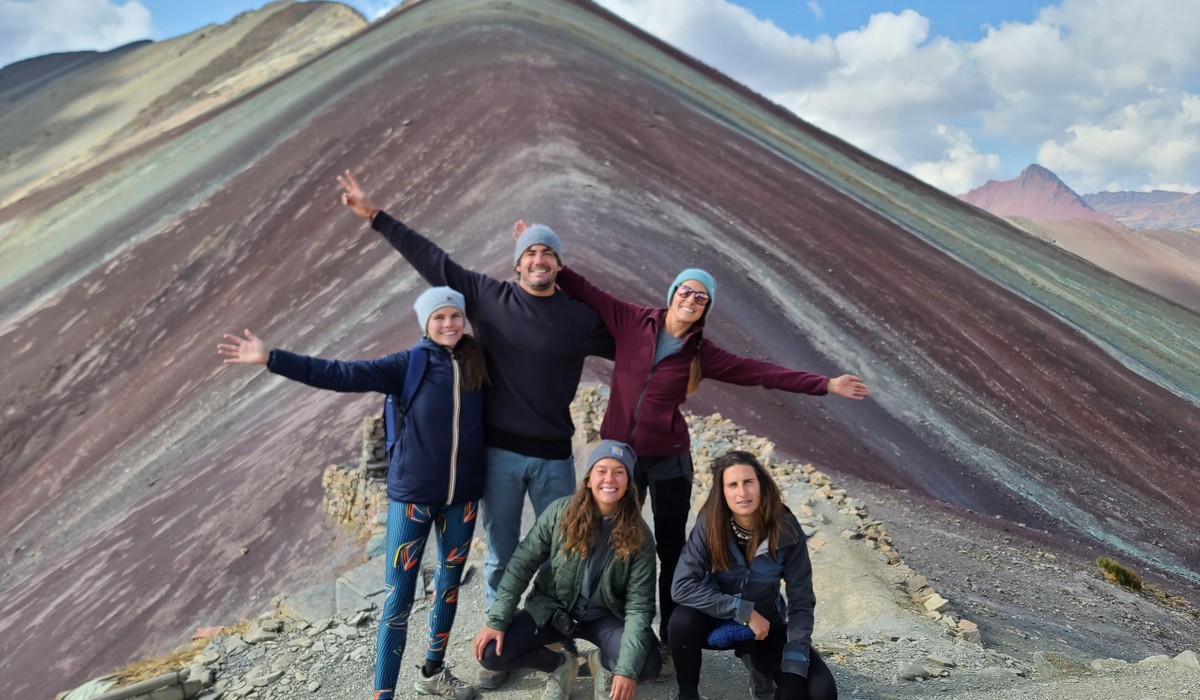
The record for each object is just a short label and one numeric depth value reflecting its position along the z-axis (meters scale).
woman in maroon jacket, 4.32
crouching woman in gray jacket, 4.00
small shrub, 9.10
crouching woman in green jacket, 4.00
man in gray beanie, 4.34
